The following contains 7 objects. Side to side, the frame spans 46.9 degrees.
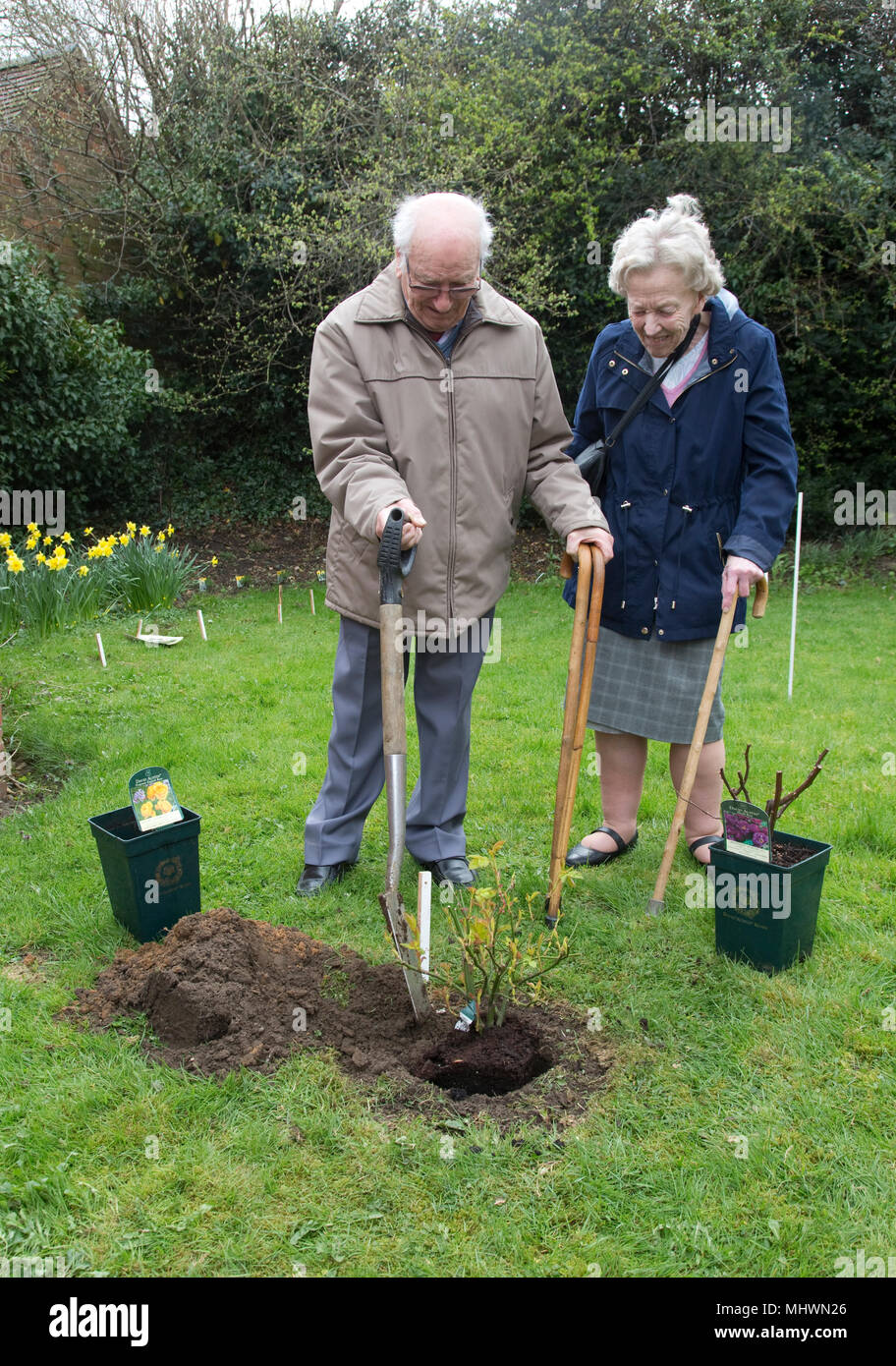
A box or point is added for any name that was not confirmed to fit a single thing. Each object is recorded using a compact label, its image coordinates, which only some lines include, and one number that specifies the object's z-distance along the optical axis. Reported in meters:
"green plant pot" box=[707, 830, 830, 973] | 2.96
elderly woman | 3.09
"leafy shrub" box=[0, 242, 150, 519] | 9.15
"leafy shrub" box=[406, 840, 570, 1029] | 2.66
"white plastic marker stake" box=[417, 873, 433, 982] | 2.68
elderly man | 2.97
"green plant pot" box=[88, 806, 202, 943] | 3.09
